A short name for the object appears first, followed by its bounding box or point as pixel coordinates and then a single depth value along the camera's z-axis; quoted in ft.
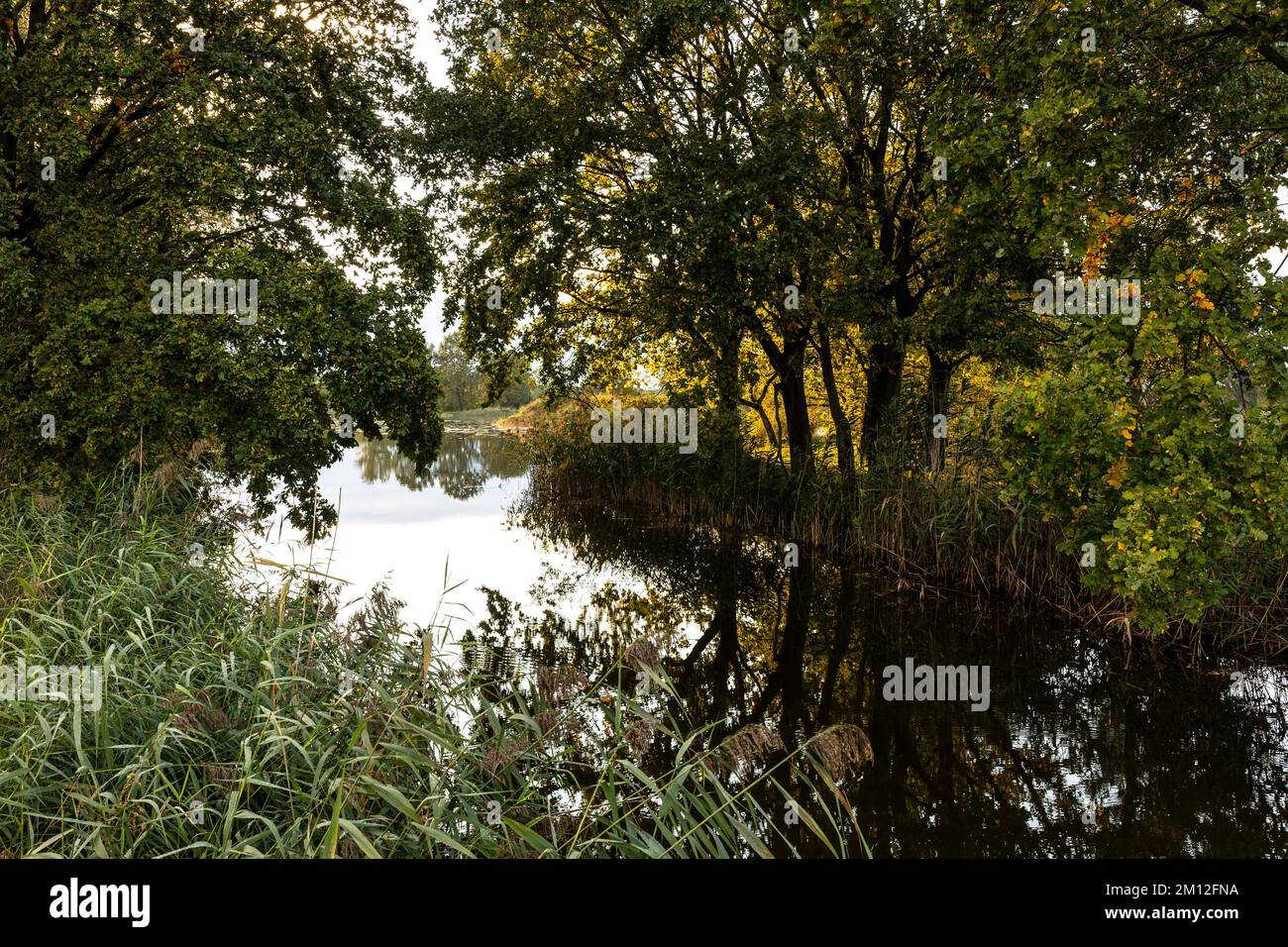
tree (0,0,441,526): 26.12
